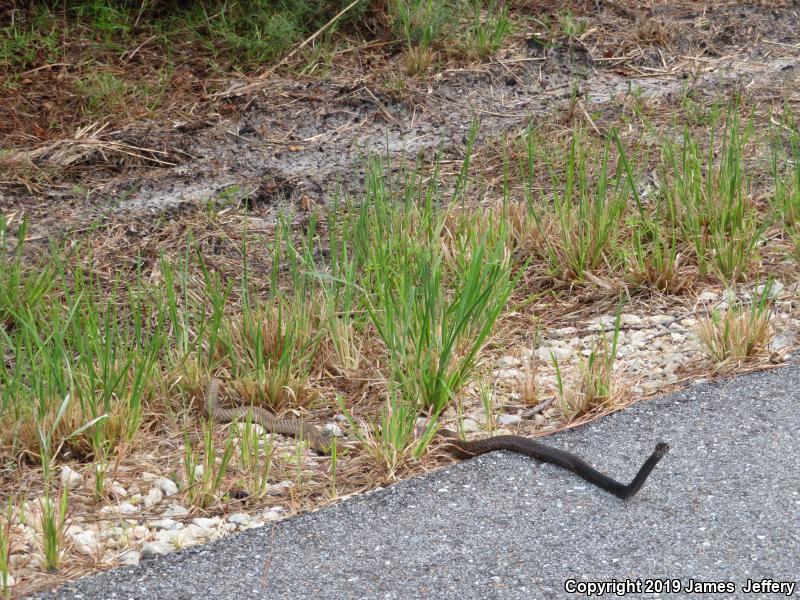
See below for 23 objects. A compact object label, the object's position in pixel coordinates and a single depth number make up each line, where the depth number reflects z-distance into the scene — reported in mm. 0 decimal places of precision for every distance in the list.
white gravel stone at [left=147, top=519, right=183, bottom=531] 5582
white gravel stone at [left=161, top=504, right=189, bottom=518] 5691
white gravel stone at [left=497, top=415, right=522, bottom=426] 6607
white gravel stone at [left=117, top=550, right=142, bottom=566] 5246
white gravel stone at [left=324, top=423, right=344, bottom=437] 6715
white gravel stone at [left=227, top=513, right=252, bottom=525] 5613
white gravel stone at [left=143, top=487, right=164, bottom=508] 5812
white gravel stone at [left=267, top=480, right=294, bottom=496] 5922
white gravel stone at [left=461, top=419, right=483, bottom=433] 6558
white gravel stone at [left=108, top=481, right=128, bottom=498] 5887
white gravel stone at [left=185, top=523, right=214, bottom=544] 5498
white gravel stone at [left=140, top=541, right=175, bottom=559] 5312
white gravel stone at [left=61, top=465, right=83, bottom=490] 5930
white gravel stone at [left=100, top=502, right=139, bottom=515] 5699
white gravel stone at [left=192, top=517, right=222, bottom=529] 5586
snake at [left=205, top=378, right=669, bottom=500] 5625
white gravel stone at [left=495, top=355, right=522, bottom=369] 7320
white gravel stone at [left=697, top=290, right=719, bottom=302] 7910
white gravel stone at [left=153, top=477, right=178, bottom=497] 5941
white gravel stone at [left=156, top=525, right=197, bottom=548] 5422
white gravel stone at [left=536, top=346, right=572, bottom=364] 7406
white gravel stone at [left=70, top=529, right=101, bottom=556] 5297
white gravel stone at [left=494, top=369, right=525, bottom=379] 7141
